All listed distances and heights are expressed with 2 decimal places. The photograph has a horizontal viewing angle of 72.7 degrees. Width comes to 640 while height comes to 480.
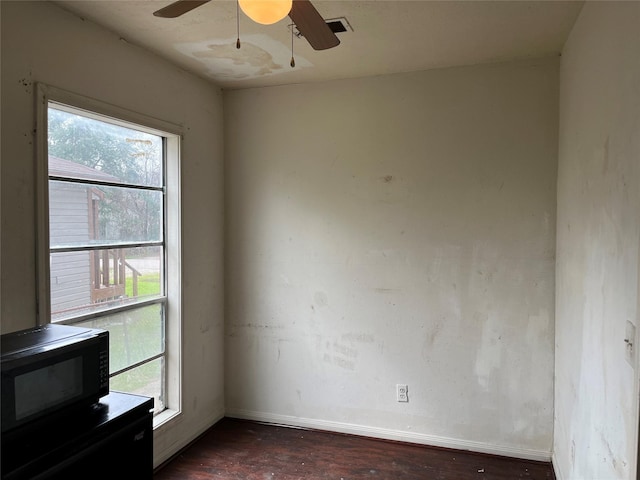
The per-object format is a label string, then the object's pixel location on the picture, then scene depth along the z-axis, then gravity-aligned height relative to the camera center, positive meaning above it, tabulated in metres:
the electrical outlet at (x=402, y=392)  3.06 -1.13
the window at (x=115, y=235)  2.13 -0.01
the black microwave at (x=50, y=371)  1.27 -0.44
